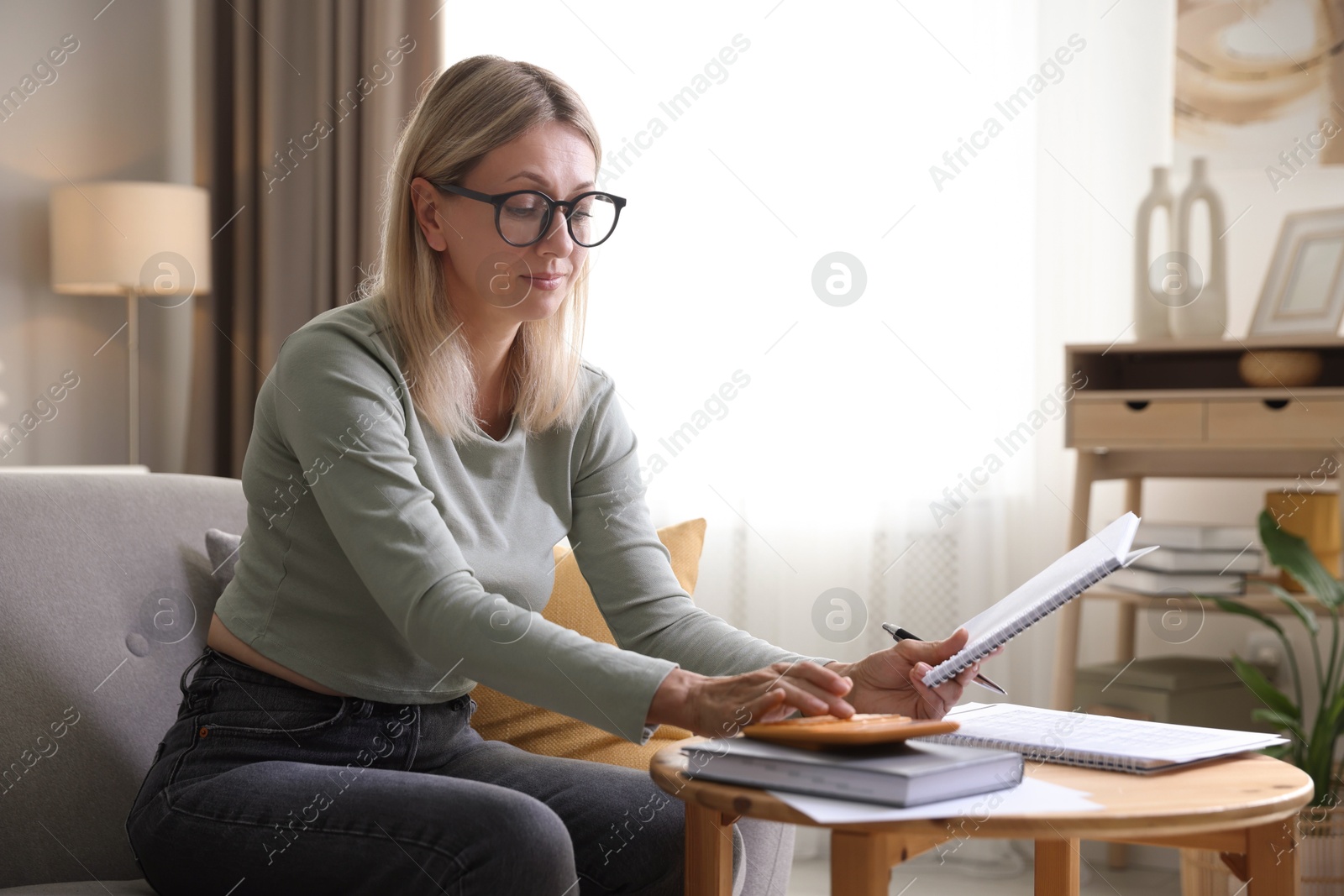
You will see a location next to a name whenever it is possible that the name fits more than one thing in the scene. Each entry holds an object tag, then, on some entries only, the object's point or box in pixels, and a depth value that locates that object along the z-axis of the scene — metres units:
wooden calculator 0.89
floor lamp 2.90
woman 1.04
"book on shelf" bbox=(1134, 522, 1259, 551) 2.36
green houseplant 2.11
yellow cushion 1.55
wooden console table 2.24
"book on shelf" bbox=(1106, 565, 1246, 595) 2.33
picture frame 2.38
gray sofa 1.31
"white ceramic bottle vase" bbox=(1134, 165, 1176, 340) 2.47
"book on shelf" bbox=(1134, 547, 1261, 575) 2.35
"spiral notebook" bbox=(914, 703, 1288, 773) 0.99
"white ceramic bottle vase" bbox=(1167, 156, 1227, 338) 2.43
